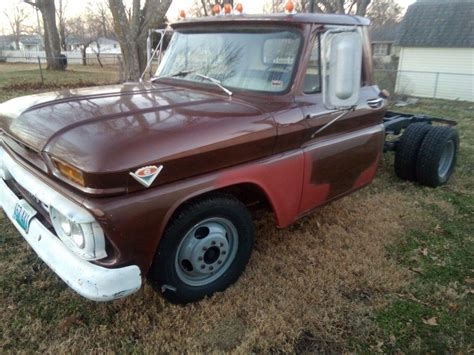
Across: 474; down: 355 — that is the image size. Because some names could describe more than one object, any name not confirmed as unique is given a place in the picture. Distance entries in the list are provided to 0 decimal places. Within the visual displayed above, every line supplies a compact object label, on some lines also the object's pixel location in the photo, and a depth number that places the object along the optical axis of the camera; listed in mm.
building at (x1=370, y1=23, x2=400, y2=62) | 37406
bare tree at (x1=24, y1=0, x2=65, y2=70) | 23422
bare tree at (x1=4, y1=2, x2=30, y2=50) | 79125
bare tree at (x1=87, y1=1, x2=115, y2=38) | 51500
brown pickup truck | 2164
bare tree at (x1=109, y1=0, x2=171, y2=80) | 9328
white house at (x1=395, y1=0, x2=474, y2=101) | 19047
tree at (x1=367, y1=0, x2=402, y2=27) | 37769
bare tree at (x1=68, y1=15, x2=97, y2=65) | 65900
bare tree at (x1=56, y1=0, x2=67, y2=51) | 48625
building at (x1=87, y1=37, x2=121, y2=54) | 78188
